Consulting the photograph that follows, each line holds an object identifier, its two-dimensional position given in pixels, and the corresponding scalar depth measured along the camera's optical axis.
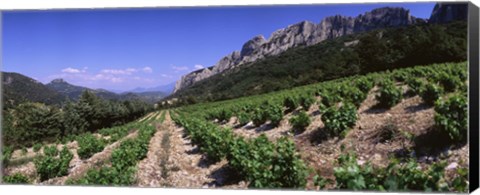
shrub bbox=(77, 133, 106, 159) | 11.54
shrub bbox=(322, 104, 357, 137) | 8.38
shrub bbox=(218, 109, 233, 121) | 11.15
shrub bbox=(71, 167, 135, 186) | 8.34
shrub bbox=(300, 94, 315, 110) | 9.66
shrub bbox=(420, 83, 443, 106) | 7.90
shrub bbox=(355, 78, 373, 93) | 9.08
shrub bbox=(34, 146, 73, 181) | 9.29
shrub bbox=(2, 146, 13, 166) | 9.18
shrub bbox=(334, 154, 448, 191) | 6.02
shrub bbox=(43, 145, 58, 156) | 10.23
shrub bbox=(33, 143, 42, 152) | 10.31
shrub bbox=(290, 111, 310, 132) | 9.03
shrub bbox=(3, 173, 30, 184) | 8.87
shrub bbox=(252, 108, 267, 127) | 10.33
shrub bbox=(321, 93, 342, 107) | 9.51
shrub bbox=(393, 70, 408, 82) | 8.67
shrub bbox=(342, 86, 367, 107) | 9.14
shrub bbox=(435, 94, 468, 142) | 6.84
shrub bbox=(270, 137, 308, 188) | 6.98
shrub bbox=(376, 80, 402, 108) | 8.66
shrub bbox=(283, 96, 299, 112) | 9.88
